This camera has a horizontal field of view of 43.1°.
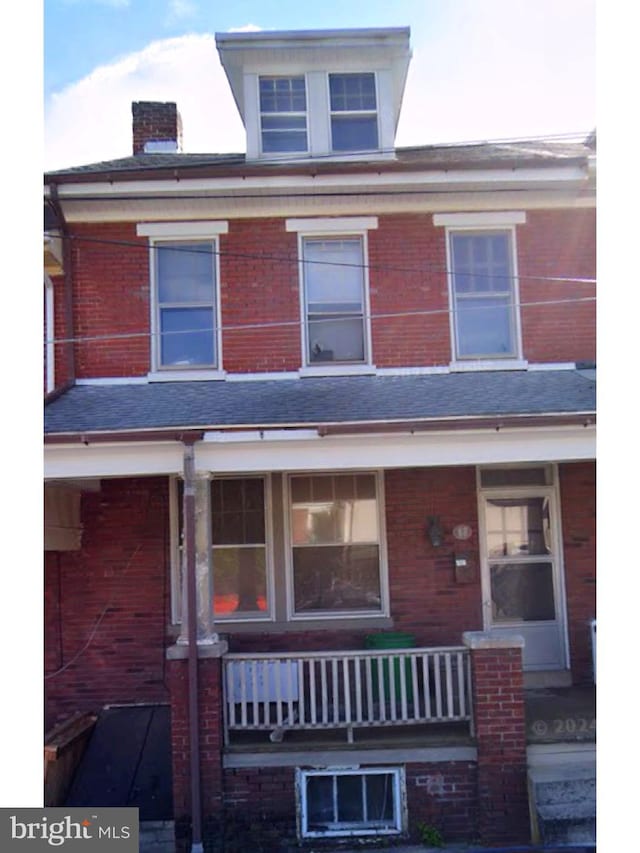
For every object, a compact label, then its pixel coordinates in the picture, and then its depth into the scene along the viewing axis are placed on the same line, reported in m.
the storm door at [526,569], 8.52
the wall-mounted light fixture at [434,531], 8.38
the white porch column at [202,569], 6.74
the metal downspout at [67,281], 8.62
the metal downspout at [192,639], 6.34
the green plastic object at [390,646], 7.18
